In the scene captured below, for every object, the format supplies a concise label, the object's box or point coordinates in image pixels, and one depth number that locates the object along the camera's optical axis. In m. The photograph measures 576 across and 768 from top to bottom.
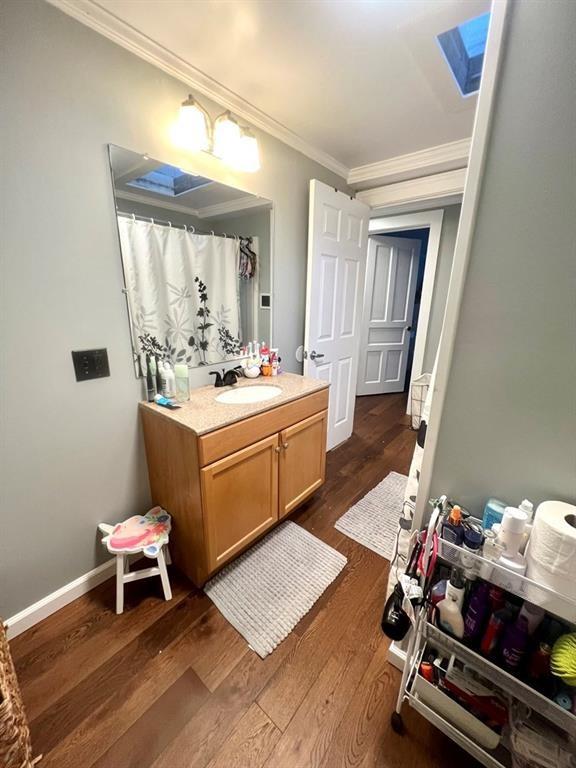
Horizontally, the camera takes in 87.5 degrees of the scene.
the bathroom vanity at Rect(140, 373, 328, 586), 1.28
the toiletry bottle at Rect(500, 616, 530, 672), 0.76
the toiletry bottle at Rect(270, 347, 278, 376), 2.01
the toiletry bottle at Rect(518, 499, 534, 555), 0.78
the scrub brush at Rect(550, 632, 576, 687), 0.66
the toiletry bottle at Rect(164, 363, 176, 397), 1.48
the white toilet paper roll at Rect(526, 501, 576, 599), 0.68
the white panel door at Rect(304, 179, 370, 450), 2.07
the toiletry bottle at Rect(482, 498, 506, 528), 0.85
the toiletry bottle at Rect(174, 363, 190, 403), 1.48
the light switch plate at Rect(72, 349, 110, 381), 1.26
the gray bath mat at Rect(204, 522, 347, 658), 1.31
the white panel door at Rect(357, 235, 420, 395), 3.74
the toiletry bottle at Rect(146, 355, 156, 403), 1.46
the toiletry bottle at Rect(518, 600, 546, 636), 0.77
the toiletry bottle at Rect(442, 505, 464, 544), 0.85
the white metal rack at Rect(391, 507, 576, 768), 0.69
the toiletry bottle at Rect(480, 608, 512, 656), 0.79
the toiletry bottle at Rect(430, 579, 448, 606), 0.88
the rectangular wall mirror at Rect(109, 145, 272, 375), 1.35
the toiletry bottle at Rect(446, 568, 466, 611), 0.85
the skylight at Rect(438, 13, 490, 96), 1.15
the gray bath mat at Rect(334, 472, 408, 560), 1.77
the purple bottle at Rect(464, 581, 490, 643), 0.82
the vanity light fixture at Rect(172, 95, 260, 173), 1.33
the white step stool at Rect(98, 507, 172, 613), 1.29
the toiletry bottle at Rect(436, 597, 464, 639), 0.84
